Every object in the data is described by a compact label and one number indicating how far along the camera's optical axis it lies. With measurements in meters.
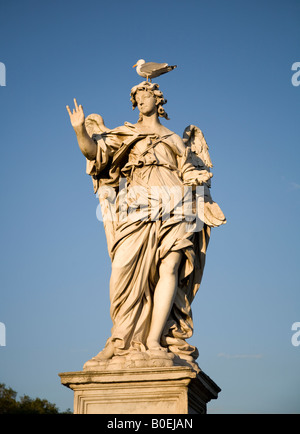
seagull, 9.95
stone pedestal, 7.55
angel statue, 8.41
